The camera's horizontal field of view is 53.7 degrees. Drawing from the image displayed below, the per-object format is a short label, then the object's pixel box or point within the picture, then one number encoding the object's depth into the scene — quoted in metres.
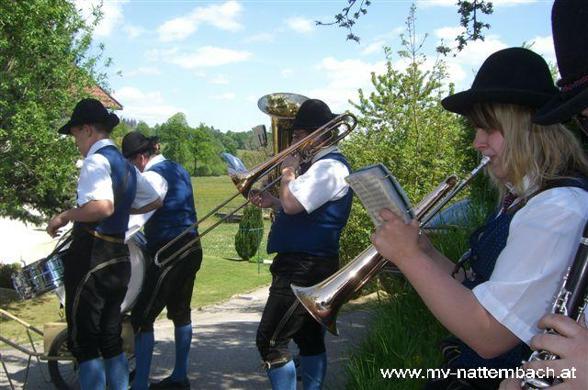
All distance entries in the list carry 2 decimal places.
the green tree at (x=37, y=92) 6.71
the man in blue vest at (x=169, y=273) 4.12
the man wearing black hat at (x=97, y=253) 3.37
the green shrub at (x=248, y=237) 15.01
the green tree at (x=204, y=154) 69.25
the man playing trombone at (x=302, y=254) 3.14
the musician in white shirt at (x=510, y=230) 1.34
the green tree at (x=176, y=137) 68.75
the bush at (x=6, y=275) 9.41
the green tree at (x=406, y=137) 7.57
